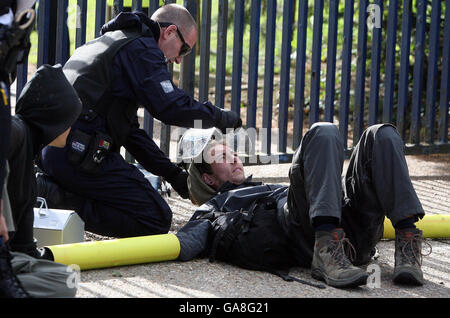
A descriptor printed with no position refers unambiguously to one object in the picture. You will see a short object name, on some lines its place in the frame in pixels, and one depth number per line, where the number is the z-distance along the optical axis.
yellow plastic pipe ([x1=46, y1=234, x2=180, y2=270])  8.34
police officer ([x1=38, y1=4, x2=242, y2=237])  9.75
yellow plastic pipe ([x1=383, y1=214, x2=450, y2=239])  10.19
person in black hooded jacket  7.33
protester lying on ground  8.16
